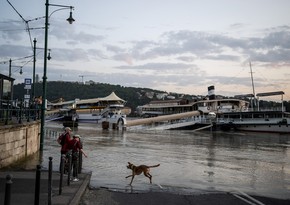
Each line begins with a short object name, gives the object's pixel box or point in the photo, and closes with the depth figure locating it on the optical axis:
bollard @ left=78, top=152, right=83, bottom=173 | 7.65
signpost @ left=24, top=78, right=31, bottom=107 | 15.46
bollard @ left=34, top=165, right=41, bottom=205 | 3.99
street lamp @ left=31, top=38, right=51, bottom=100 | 18.28
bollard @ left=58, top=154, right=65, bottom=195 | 5.35
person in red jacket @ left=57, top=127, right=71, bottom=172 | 7.23
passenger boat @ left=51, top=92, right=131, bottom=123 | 57.39
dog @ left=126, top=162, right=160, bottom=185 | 7.69
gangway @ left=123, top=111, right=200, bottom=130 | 43.77
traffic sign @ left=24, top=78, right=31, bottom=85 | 15.45
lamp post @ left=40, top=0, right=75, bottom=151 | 12.62
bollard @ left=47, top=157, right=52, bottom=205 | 4.79
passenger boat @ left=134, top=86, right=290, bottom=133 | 42.31
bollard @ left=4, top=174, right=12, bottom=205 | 2.97
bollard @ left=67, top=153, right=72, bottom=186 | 6.06
